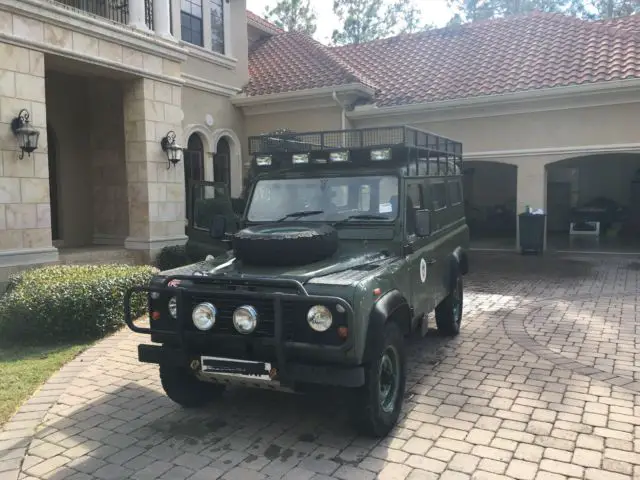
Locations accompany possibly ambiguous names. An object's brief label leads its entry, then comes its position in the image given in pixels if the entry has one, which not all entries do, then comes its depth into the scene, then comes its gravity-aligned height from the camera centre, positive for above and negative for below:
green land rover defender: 3.77 -0.62
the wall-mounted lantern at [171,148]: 11.34 +1.02
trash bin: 13.98 -0.87
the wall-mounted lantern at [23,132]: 8.61 +1.04
